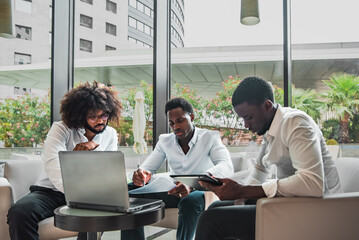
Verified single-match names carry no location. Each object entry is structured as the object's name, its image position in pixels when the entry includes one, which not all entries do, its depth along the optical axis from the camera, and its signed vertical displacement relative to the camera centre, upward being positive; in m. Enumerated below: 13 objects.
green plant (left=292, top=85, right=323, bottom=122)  3.27 +0.27
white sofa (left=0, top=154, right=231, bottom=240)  2.08 -0.44
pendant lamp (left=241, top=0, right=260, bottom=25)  2.99 +1.05
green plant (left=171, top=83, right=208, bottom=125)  3.66 +0.29
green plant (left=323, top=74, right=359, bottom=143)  3.15 +0.29
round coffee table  1.39 -0.38
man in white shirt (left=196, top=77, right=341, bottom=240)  1.45 -0.15
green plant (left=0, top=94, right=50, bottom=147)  3.89 +0.08
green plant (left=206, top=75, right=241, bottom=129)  3.55 +0.22
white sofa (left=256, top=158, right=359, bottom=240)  1.41 -0.37
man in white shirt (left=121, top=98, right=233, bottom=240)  2.37 -0.17
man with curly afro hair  1.96 -0.08
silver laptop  1.40 -0.23
